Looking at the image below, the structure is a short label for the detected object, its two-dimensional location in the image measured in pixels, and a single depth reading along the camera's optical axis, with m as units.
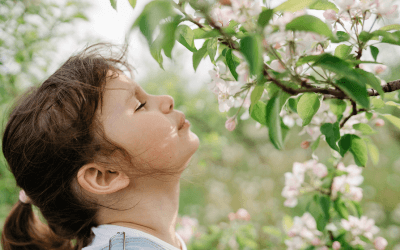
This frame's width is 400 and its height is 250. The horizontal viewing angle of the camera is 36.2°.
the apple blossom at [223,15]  0.49
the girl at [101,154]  0.62
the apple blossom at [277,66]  0.50
